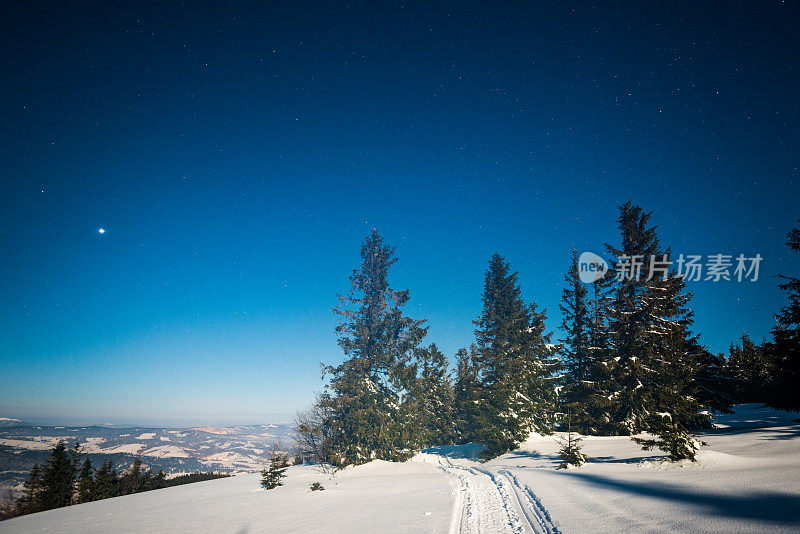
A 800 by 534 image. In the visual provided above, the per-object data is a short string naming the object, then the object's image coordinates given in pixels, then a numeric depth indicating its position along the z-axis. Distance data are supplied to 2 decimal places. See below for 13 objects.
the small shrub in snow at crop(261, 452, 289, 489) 13.48
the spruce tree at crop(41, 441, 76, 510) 24.02
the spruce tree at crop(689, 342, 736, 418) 20.20
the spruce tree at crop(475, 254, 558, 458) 21.78
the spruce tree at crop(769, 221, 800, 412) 13.68
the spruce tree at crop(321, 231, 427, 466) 20.31
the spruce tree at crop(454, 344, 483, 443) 25.42
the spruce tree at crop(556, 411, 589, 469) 12.88
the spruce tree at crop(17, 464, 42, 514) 23.52
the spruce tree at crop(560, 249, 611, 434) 20.30
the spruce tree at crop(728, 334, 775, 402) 26.86
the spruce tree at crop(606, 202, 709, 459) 17.00
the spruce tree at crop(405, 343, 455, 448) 21.73
